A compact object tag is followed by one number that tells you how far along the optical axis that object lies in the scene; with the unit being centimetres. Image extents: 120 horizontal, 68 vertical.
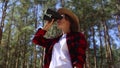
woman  180
